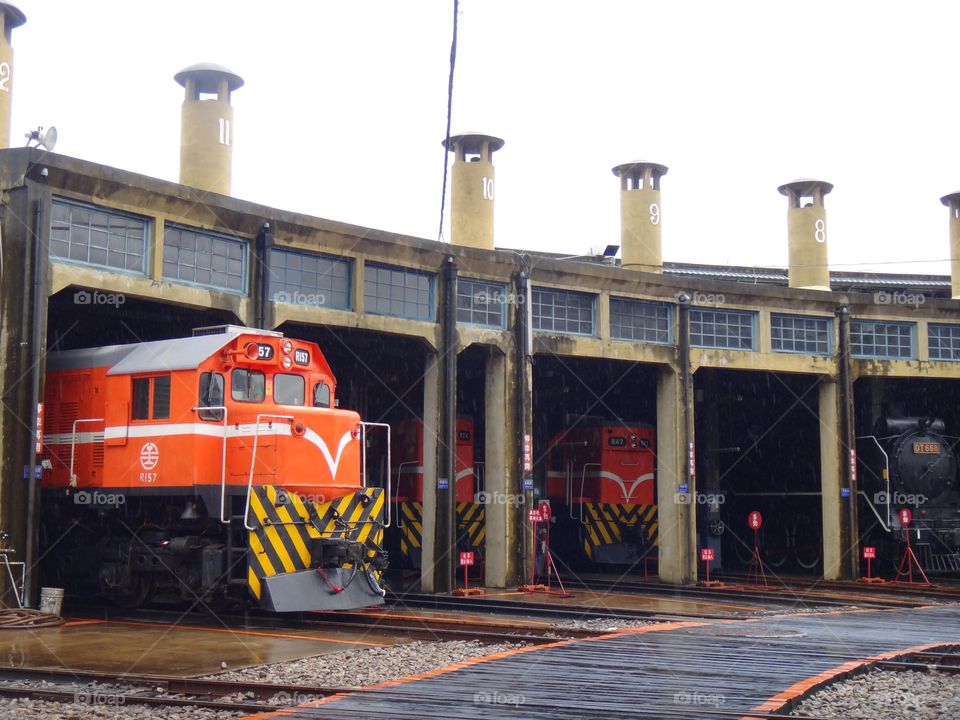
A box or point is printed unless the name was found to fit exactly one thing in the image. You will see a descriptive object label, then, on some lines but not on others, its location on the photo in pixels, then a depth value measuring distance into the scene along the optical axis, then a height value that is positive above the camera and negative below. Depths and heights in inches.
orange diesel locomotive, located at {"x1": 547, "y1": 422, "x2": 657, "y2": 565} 988.6 -17.0
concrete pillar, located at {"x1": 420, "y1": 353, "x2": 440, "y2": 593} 737.0 +5.7
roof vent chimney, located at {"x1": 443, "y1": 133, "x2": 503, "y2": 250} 842.2 +220.3
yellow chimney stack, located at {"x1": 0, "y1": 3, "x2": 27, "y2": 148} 742.5 +279.2
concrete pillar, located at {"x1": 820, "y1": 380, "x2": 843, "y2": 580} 901.2 -1.8
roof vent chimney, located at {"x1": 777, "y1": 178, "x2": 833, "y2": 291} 975.0 +215.2
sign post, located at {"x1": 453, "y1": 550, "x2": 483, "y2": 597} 718.5 -59.0
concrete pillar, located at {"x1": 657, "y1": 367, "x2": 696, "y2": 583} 847.7 -15.0
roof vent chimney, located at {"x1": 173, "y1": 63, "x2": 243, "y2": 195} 742.5 +239.2
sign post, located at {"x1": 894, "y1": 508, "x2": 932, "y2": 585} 865.3 -64.0
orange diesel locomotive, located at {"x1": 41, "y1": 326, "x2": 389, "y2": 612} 524.4 -1.9
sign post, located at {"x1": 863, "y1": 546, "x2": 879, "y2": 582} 872.3 -62.7
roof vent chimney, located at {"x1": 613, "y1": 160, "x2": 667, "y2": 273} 920.3 +218.0
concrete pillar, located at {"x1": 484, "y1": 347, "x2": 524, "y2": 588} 770.2 -3.7
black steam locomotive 909.2 -11.4
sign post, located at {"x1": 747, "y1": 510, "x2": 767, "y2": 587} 866.1 -86.7
